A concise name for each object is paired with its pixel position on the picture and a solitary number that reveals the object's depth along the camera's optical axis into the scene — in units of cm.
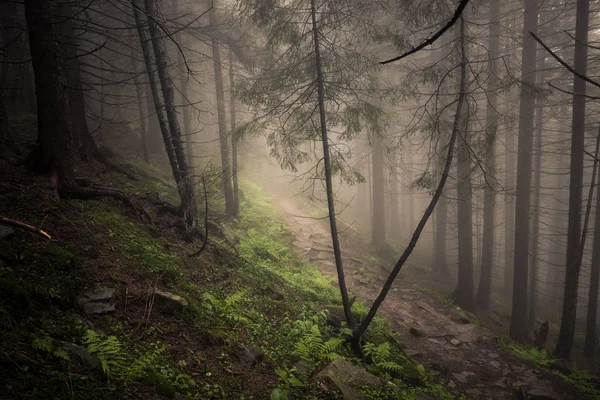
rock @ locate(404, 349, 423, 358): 759
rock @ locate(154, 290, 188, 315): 452
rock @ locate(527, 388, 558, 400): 665
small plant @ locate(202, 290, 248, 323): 515
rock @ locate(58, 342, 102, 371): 296
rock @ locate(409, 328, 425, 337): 889
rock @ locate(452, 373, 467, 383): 703
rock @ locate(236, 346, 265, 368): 437
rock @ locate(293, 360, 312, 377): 457
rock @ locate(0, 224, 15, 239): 378
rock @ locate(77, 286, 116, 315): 378
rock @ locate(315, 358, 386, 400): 433
